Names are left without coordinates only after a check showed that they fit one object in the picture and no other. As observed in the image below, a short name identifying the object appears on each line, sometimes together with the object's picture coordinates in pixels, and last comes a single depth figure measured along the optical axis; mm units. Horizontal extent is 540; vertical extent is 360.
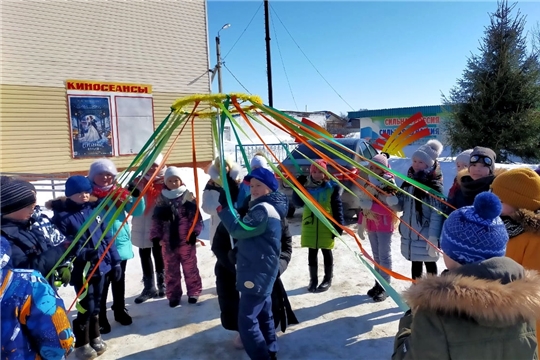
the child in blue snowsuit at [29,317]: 1691
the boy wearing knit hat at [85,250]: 3035
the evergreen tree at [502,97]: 11891
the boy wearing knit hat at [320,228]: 4371
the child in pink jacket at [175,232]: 4062
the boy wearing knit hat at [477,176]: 3088
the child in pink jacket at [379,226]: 4078
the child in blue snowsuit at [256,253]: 2721
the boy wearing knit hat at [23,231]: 2090
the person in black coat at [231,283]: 3301
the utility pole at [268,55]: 17594
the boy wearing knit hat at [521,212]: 2074
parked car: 6430
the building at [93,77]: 10859
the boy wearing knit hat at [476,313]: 1328
